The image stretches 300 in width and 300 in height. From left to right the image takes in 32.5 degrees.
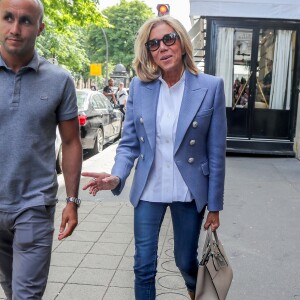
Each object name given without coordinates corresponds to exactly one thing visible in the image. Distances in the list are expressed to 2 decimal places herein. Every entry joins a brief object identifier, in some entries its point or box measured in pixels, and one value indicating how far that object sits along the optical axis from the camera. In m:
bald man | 2.52
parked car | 10.63
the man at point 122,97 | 18.35
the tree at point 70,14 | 13.92
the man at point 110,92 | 20.26
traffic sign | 32.41
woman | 3.03
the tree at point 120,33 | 51.53
